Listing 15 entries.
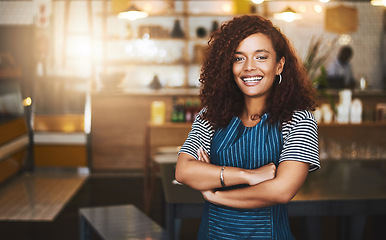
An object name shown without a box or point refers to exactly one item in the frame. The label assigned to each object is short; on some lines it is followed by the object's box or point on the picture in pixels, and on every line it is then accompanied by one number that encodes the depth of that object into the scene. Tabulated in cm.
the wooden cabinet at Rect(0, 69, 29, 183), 556
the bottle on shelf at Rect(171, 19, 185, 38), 786
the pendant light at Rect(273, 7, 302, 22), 643
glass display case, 562
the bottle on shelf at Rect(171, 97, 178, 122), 529
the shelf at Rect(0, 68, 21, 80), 602
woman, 147
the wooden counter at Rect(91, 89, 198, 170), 618
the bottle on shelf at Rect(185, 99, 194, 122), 529
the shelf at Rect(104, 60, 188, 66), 782
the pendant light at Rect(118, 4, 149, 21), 584
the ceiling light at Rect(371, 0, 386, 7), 523
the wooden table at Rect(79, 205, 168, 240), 258
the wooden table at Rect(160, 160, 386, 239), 222
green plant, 439
